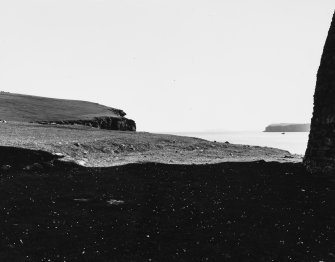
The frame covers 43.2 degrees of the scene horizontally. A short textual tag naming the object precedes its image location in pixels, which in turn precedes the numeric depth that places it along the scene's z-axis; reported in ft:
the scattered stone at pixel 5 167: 95.28
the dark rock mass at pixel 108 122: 240.98
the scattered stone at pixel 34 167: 95.76
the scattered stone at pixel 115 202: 69.26
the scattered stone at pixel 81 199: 70.08
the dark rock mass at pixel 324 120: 97.45
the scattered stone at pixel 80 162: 103.15
